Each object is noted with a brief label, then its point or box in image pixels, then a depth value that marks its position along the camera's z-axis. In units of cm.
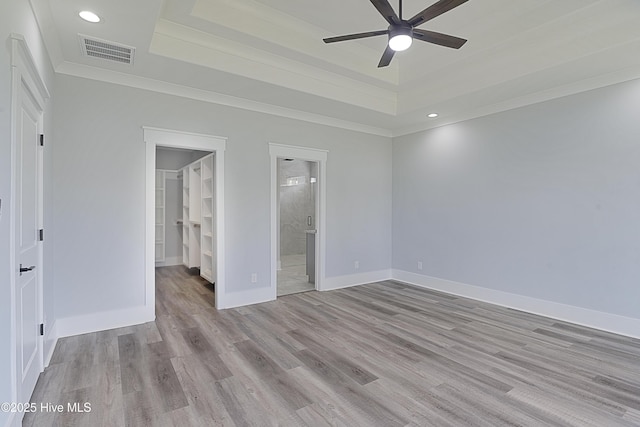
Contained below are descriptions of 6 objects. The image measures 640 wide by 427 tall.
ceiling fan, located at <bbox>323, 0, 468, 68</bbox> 224
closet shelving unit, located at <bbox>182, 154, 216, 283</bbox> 559
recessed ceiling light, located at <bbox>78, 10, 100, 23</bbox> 256
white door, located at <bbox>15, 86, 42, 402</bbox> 197
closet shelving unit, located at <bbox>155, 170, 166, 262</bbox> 737
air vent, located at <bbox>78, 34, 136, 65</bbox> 297
